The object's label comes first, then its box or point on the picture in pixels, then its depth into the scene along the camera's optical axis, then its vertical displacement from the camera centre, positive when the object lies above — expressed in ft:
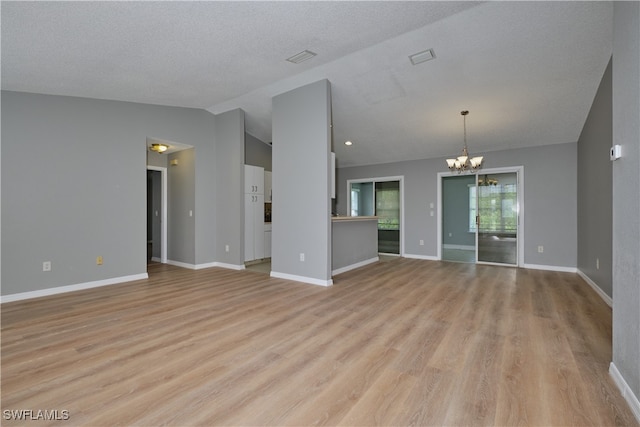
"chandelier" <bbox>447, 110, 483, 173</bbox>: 15.99 +2.91
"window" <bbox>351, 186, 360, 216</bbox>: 26.94 +1.21
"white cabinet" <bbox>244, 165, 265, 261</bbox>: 19.40 +0.00
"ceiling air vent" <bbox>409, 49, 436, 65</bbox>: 11.70 +6.62
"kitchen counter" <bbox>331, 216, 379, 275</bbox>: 16.61 -1.94
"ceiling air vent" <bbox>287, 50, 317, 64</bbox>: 11.66 +6.59
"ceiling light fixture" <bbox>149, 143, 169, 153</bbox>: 17.48 +4.11
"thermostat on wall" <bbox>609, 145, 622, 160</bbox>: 5.96 +1.28
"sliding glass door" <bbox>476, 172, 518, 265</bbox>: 19.92 -0.14
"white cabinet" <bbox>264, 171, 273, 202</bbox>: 21.70 +2.08
